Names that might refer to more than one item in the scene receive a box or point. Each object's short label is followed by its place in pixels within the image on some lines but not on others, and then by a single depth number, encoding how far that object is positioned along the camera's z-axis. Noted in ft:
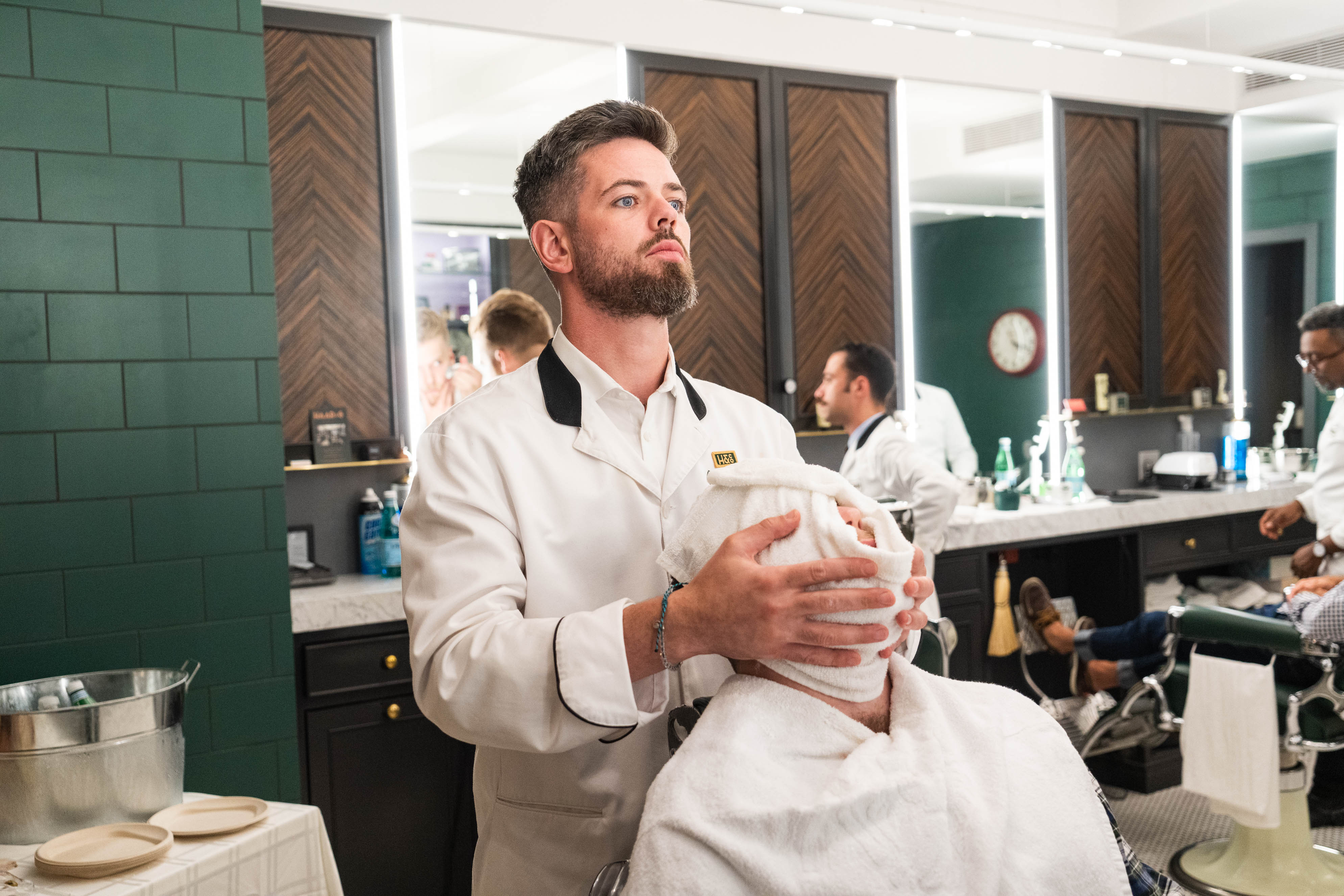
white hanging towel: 9.45
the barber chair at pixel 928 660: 4.01
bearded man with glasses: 13.10
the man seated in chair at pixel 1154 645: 9.57
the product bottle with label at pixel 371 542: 10.76
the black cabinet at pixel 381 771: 9.19
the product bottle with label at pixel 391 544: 10.41
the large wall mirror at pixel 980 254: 14.51
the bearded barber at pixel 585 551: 3.78
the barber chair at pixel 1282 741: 9.30
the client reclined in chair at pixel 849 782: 3.72
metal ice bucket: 5.91
